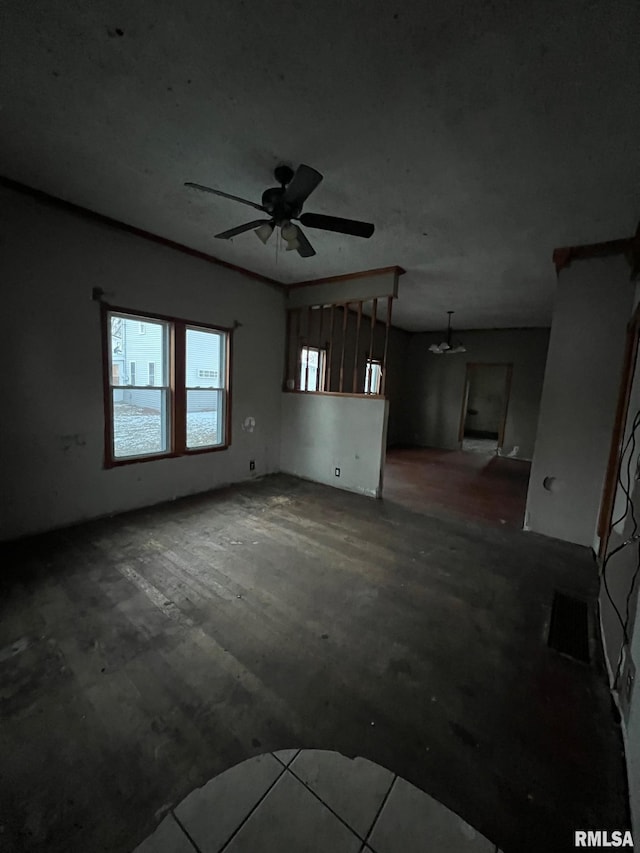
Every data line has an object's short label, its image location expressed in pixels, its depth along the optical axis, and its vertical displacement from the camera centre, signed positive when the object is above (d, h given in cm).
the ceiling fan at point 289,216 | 214 +116
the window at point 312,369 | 547 +33
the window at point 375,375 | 756 +37
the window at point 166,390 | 343 -12
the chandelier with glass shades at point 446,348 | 686 +97
